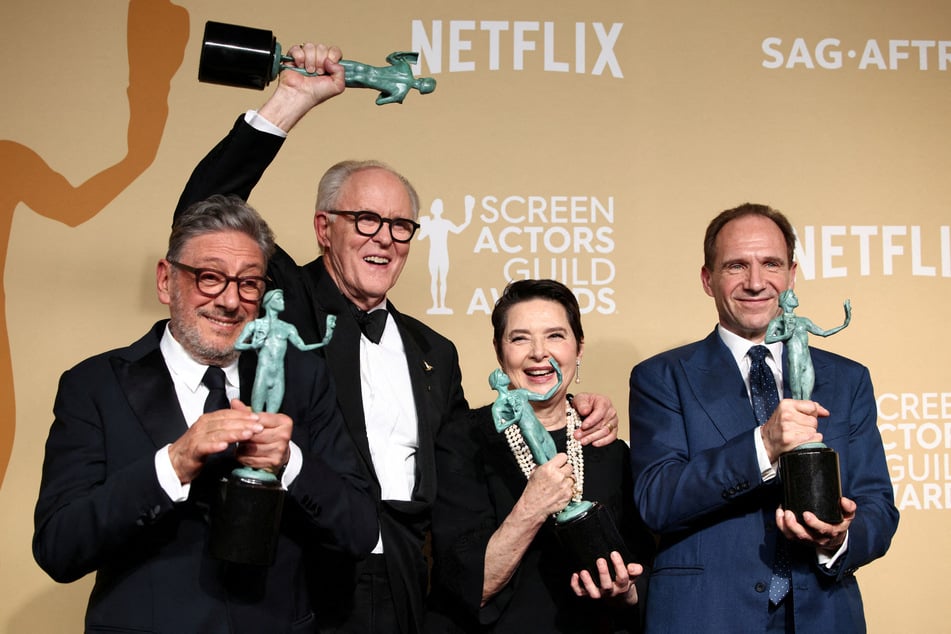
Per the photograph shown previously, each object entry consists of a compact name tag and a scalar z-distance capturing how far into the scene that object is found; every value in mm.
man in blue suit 2260
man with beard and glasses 1930
